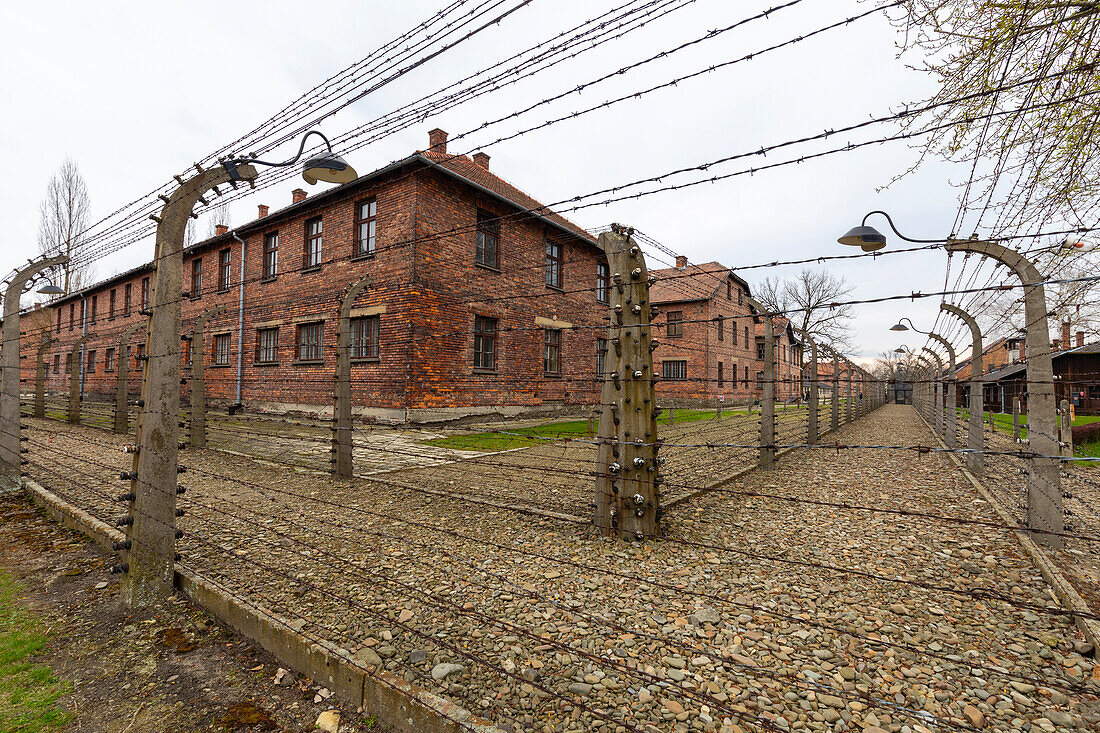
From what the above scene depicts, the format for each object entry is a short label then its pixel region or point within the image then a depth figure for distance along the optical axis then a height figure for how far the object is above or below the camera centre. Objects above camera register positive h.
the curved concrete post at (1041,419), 4.64 -0.30
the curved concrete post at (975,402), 8.48 -0.26
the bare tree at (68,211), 32.59 +11.35
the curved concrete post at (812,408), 11.25 -0.53
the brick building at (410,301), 12.91 +2.59
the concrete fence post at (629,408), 4.39 -0.22
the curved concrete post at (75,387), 13.54 -0.23
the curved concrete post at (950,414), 10.23 -0.60
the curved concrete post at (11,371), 6.84 +0.11
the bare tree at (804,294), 42.91 +8.27
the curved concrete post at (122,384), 12.36 -0.11
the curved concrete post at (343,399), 7.18 -0.26
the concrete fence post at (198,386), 9.56 -0.12
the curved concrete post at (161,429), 3.69 -0.38
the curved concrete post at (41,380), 15.14 -0.03
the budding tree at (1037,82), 3.46 +2.33
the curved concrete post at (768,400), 8.04 -0.24
